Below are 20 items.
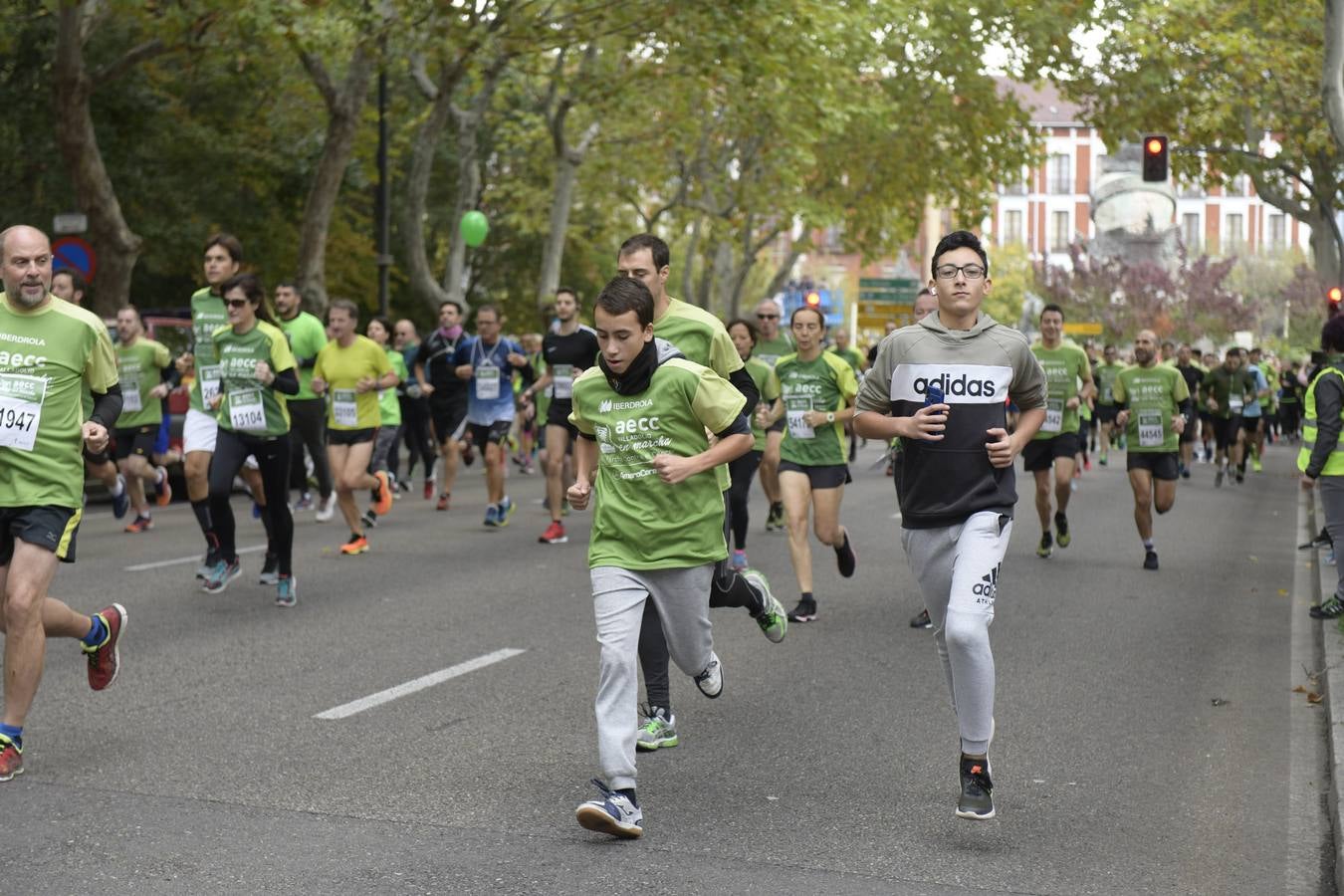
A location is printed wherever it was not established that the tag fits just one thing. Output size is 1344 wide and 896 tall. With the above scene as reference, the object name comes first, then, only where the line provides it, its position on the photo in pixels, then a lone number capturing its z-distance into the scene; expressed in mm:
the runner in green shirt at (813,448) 10523
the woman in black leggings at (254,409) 10438
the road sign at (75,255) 20875
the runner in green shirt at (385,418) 17922
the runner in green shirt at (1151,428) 13750
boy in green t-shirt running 5789
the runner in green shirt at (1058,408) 13750
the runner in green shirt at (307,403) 14422
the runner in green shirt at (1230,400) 26547
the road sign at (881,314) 59281
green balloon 26844
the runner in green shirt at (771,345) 13656
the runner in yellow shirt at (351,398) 13445
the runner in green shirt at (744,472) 12312
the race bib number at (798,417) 10586
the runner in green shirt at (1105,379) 28481
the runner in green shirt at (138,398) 14711
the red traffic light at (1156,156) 22953
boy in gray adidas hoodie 5828
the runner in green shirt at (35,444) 6387
